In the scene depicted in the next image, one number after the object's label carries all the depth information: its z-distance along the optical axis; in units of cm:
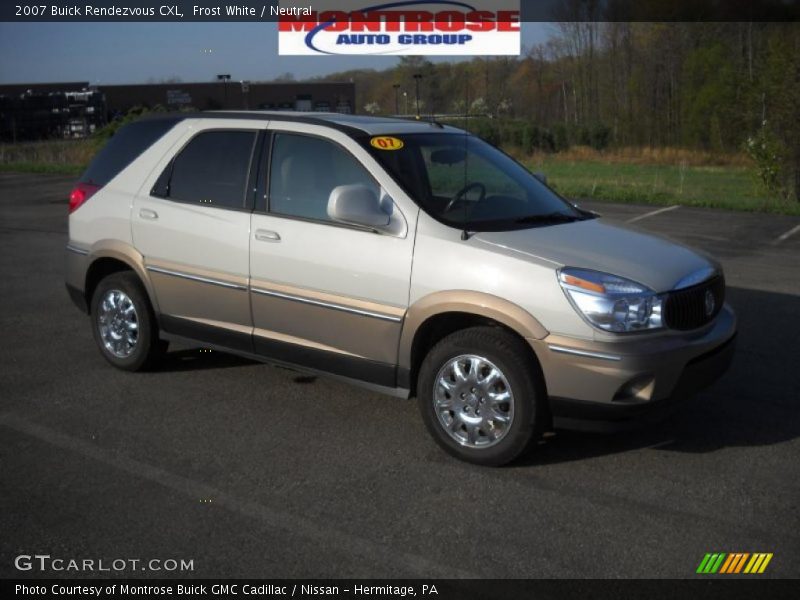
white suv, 463
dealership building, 5006
